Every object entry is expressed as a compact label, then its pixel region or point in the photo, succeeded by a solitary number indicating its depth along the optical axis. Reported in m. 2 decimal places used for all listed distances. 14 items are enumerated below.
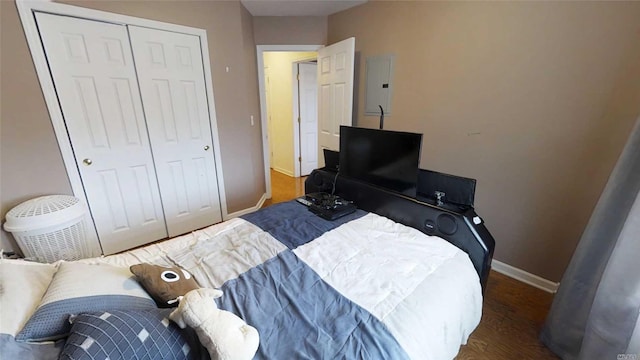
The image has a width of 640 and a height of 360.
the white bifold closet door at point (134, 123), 1.99
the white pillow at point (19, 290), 0.74
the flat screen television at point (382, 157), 1.67
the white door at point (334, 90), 2.78
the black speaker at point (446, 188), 1.55
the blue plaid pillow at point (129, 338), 0.65
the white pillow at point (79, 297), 0.75
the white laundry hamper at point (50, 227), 1.67
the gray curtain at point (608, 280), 1.10
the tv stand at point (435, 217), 1.42
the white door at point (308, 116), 4.31
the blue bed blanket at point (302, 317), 0.84
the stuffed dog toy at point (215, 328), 0.73
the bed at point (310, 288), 0.82
